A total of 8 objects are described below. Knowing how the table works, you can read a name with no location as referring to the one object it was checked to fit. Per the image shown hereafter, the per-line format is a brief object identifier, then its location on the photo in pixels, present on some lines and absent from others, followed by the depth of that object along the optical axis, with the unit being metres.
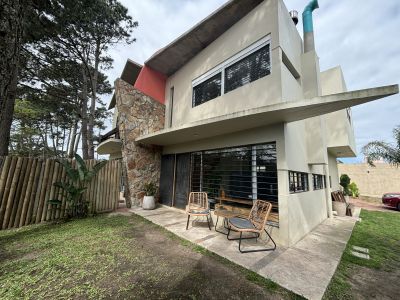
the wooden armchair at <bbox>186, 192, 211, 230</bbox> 5.87
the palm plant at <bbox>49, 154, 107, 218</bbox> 6.06
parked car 11.28
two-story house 4.86
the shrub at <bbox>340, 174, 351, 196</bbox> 13.07
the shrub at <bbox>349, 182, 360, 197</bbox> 15.43
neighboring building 14.45
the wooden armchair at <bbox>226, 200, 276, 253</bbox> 4.08
